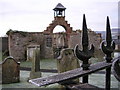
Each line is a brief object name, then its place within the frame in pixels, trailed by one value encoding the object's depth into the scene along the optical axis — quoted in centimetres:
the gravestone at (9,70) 736
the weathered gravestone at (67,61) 652
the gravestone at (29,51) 1564
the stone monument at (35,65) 816
